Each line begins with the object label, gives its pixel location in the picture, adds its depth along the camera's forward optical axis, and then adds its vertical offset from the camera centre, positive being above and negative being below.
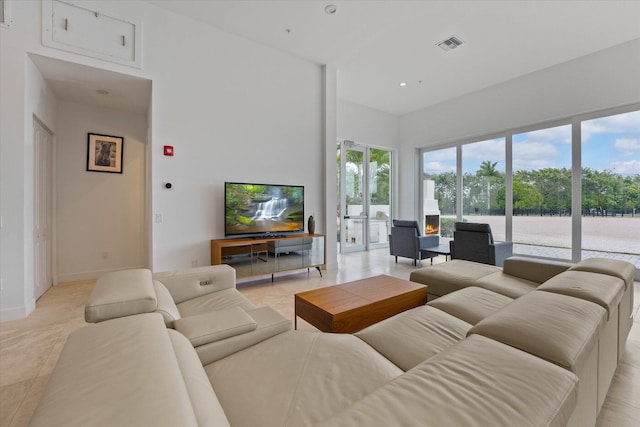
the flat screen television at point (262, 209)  3.75 +0.05
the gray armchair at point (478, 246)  3.94 -0.51
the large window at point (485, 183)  5.52 +0.63
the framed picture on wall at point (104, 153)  4.11 +0.92
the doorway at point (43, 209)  3.19 +0.03
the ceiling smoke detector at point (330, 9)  3.35 +2.57
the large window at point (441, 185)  6.36 +0.66
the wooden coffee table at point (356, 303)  1.88 -0.69
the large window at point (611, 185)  4.07 +0.43
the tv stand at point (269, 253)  3.57 -0.59
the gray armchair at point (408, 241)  4.79 -0.52
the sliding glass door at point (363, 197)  6.36 +0.39
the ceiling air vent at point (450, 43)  3.94 +2.54
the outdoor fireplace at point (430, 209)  6.68 +0.08
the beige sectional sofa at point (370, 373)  0.59 -0.45
